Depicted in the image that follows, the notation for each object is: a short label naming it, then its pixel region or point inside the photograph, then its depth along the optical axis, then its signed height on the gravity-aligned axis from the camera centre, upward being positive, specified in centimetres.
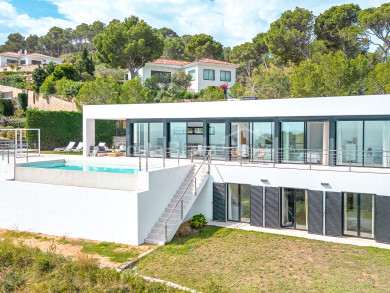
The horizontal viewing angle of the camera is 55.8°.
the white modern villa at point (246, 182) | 1419 -182
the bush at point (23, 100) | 4350 +471
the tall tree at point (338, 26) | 3653 +1135
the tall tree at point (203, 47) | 5684 +1433
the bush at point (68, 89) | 4172 +584
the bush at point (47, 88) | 4394 +625
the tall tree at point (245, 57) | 5169 +1175
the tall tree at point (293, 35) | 3662 +1044
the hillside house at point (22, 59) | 7500 +1682
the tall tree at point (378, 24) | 3272 +1040
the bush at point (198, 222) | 1583 -356
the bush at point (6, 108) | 4059 +359
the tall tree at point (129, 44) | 3972 +1048
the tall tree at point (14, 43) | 9888 +2690
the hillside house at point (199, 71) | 4469 +858
